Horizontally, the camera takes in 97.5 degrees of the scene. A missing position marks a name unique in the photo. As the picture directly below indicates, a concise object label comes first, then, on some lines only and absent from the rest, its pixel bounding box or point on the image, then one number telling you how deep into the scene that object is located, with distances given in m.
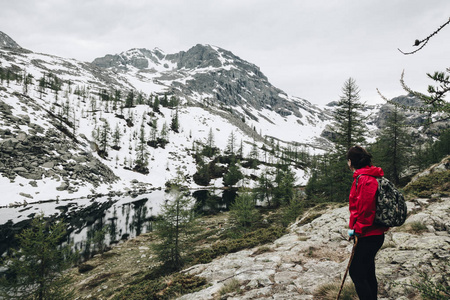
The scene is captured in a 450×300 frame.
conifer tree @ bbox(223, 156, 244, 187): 76.47
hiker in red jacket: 3.39
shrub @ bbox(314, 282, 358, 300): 4.50
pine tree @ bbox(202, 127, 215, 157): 105.38
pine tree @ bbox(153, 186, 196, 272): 15.87
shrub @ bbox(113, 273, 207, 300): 7.51
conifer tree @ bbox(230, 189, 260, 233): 22.89
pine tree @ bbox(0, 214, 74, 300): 10.11
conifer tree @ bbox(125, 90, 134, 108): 122.88
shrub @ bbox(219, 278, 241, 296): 6.33
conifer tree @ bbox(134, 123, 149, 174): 83.11
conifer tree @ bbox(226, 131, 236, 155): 112.59
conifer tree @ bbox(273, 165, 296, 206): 36.38
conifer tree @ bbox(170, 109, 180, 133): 119.84
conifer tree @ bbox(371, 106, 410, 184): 28.97
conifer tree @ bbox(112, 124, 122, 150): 88.94
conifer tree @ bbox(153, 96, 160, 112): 128.14
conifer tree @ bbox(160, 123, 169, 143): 104.00
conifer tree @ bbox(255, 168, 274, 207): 44.26
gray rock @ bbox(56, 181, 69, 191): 49.89
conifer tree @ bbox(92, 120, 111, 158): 80.50
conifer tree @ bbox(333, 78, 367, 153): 20.42
